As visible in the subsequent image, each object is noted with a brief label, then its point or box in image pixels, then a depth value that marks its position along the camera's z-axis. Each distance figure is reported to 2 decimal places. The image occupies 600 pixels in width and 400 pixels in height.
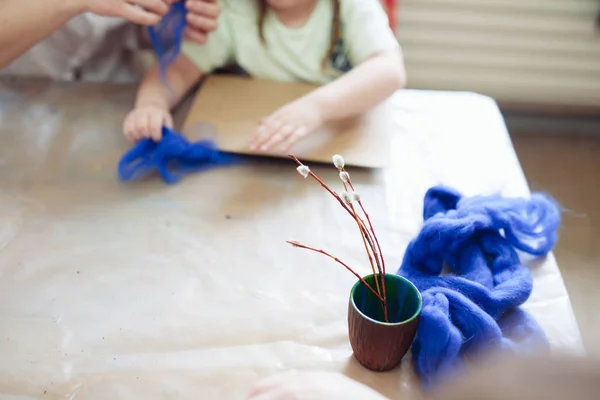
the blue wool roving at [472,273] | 0.53
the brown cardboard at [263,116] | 0.82
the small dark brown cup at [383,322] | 0.53
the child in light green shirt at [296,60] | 0.82
